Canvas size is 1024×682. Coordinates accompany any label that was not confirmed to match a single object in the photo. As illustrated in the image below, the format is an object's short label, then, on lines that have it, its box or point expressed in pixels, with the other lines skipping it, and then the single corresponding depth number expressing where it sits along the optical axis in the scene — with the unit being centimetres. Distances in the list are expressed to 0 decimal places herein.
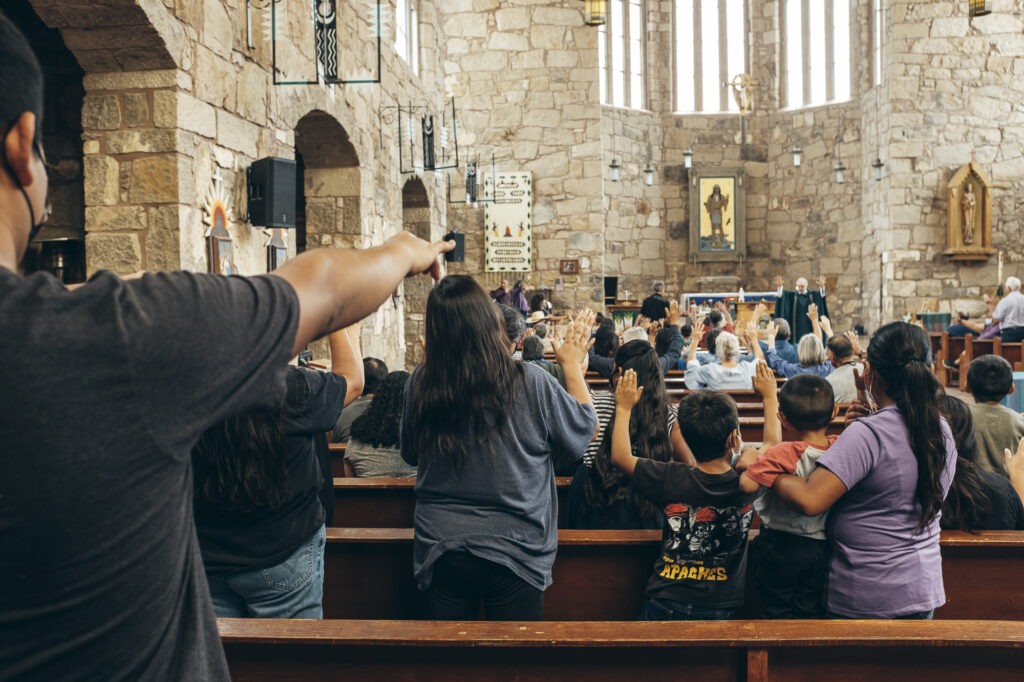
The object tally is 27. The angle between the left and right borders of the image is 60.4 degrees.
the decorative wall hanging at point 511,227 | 1406
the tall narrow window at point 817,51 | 1614
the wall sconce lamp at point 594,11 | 1002
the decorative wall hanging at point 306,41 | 562
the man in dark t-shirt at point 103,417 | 66
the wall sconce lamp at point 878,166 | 1400
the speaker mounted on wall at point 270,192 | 493
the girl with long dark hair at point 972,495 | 230
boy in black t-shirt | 211
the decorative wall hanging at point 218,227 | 461
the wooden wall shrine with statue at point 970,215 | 1359
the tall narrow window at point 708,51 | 1716
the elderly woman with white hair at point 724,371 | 485
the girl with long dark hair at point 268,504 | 186
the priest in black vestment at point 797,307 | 1248
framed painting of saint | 1661
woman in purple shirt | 194
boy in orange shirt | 206
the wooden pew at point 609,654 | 152
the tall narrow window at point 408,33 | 993
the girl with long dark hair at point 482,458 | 194
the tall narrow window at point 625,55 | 1650
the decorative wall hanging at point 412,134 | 895
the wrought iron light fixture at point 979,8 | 946
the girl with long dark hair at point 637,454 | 255
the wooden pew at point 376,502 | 298
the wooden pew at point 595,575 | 227
